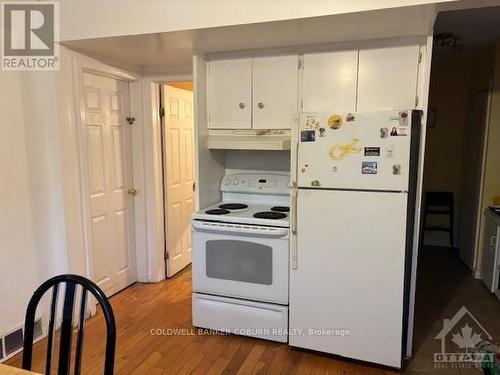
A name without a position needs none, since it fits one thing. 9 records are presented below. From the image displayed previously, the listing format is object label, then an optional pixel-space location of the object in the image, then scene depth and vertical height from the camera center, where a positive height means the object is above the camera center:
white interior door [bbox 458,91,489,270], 3.85 -0.46
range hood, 2.65 +0.02
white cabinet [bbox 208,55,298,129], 2.64 +0.37
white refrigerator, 2.13 -0.53
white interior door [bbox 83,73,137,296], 3.01 -0.34
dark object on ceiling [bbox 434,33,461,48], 3.36 +0.98
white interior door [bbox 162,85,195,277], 3.64 -0.34
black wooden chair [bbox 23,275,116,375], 1.20 -0.64
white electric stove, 2.49 -0.90
